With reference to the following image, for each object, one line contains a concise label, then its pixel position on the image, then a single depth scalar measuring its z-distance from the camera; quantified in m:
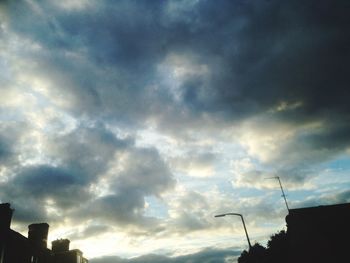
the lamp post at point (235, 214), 27.35
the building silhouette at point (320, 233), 24.44
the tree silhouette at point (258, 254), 51.21
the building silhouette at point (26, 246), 27.34
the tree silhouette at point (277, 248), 47.64
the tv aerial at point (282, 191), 37.41
